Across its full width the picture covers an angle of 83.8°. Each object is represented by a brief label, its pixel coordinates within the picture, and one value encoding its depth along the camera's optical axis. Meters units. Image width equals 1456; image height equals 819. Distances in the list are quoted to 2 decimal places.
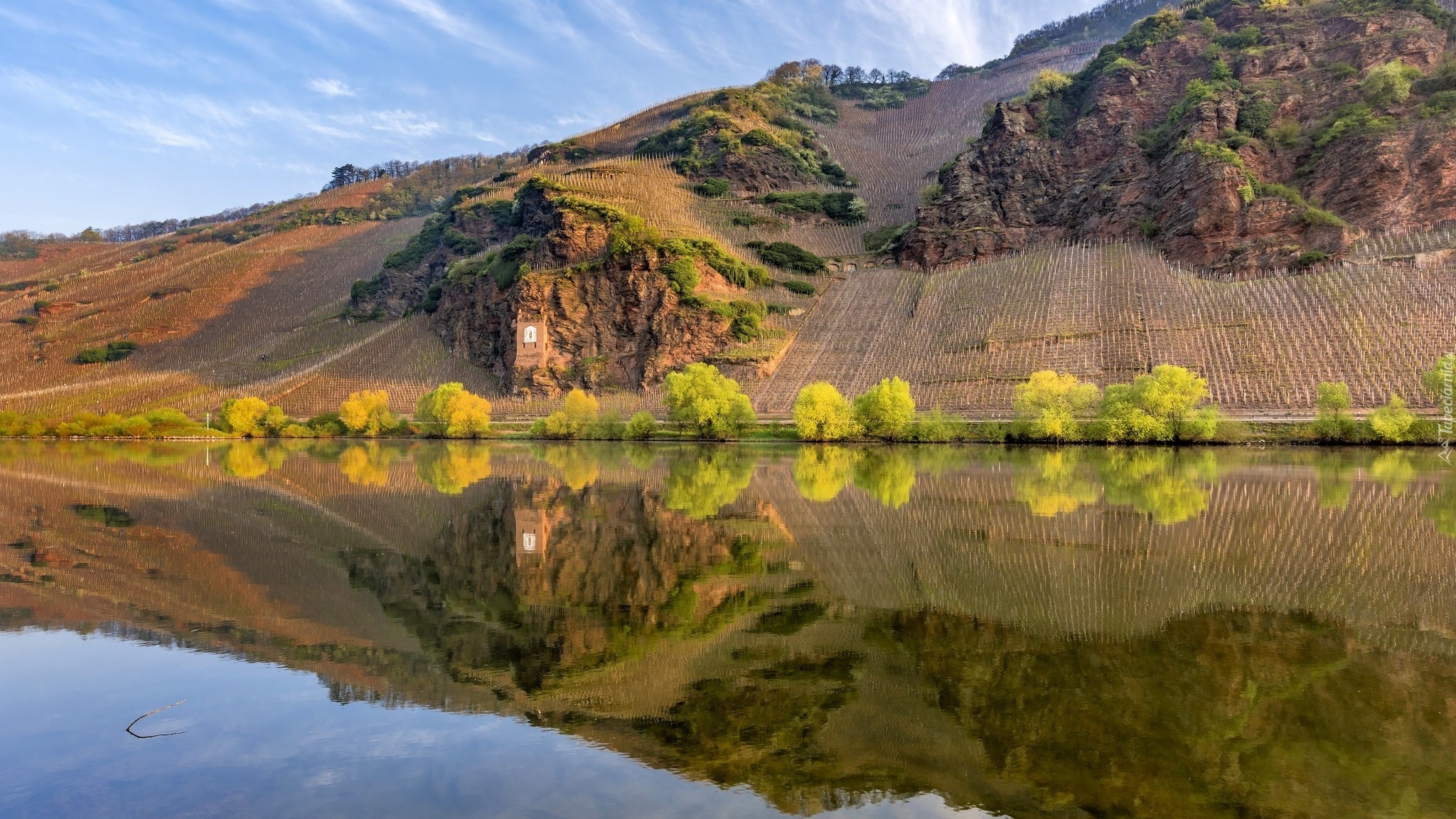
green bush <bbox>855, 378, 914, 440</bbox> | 57.59
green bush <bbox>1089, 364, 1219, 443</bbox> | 50.19
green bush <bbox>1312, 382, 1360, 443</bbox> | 49.69
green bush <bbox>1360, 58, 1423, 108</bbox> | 76.25
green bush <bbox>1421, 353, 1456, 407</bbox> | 47.66
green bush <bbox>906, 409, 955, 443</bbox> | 58.69
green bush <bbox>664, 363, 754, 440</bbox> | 62.84
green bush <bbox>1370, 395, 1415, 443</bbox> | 47.38
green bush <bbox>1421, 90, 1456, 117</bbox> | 73.25
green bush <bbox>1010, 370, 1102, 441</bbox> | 54.00
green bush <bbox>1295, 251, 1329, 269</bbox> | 68.12
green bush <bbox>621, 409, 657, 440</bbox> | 67.69
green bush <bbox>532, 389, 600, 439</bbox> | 71.19
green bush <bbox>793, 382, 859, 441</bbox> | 58.09
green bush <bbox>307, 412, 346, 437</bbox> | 79.81
